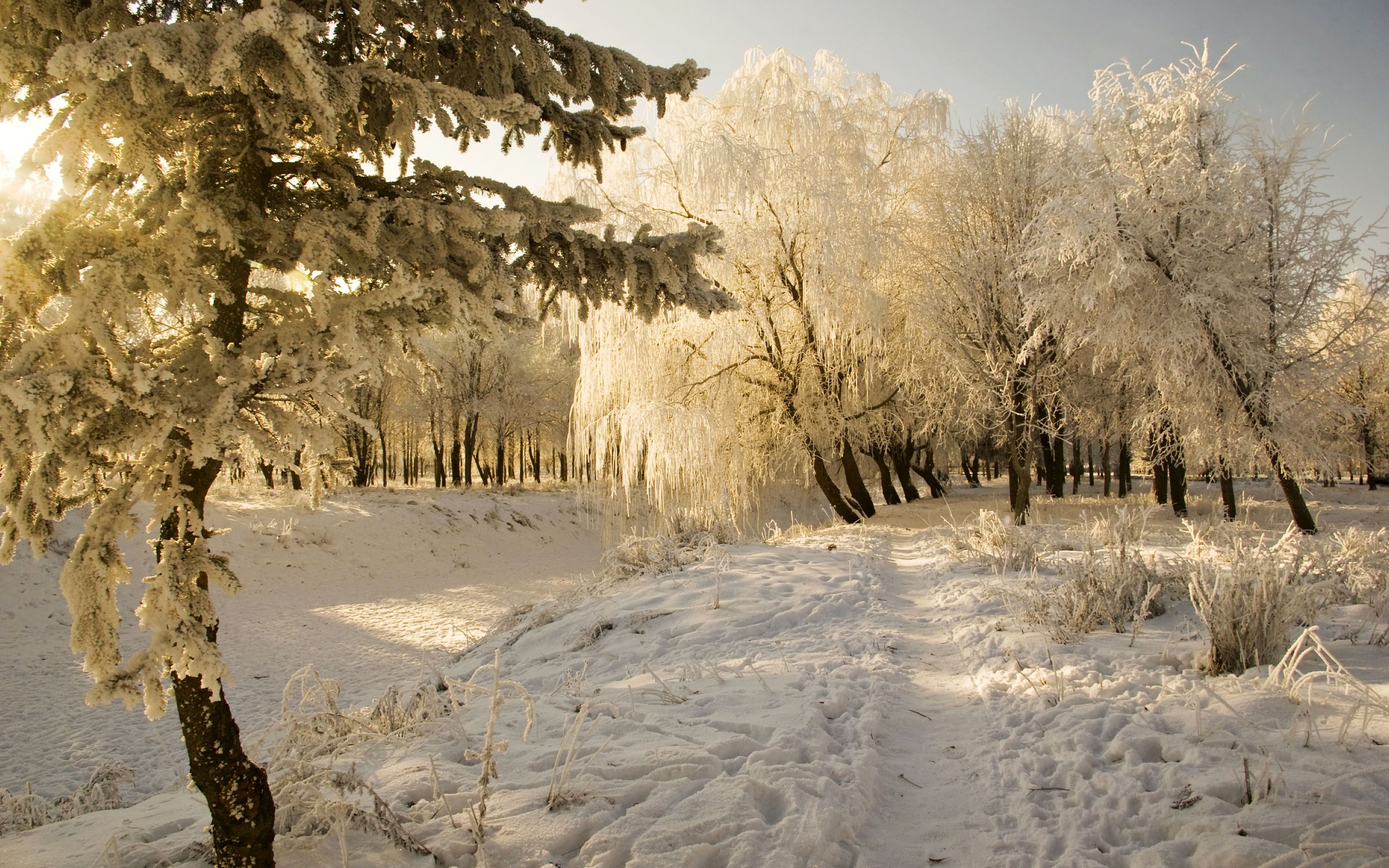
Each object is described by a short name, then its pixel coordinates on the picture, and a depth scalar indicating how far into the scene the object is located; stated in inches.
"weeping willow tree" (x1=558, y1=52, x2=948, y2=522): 411.5
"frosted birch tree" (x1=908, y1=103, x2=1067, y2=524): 425.4
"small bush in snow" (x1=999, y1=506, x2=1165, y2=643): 175.8
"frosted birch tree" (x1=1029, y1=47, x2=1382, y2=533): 376.2
